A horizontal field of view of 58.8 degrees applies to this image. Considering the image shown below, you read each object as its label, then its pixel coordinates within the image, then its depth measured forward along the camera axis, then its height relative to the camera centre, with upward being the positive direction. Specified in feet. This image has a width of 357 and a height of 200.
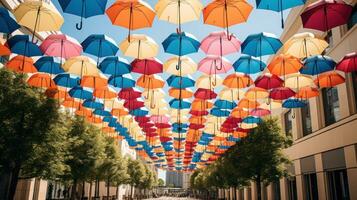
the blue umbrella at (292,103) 58.44 +13.77
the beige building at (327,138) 52.80 +8.12
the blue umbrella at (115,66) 43.60 +15.10
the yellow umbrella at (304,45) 38.83 +16.14
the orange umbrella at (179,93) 53.62 +14.19
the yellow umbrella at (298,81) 47.99 +14.72
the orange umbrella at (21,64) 43.50 +15.33
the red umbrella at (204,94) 52.62 +13.81
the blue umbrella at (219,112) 65.21 +13.52
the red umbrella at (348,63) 39.32 +14.18
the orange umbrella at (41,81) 48.85 +14.70
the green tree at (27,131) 47.91 +7.16
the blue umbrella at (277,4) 31.27 +16.94
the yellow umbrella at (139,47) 40.45 +16.47
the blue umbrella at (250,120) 69.64 +12.85
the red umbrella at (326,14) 31.17 +16.17
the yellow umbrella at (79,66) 44.24 +15.29
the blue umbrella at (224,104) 59.31 +13.68
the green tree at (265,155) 69.10 +5.44
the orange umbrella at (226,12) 32.04 +16.62
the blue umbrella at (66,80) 49.52 +14.99
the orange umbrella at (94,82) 48.01 +14.23
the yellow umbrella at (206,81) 50.47 +15.22
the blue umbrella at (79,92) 53.26 +14.07
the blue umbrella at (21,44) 38.58 +15.78
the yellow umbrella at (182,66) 44.65 +15.60
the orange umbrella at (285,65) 41.55 +14.80
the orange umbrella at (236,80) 48.20 +14.71
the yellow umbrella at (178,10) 33.94 +17.71
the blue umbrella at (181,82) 49.52 +14.80
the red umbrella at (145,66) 43.27 +14.94
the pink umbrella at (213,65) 44.27 +15.63
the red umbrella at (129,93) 53.72 +14.10
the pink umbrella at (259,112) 63.36 +13.23
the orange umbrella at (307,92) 51.39 +13.97
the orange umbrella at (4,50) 38.03 +14.99
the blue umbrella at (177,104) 60.32 +14.01
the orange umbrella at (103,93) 52.85 +13.92
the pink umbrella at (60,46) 39.01 +15.95
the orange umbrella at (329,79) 46.83 +14.51
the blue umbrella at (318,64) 41.24 +14.69
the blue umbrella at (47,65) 44.28 +15.47
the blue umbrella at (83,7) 31.01 +16.49
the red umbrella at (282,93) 50.31 +13.42
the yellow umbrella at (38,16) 34.53 +17.29
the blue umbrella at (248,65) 43.09 +15.26
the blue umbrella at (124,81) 50.15 +15.02
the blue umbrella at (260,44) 38.04 +15.90
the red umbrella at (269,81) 45.91 +13.86
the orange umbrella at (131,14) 33.04 +16.85
